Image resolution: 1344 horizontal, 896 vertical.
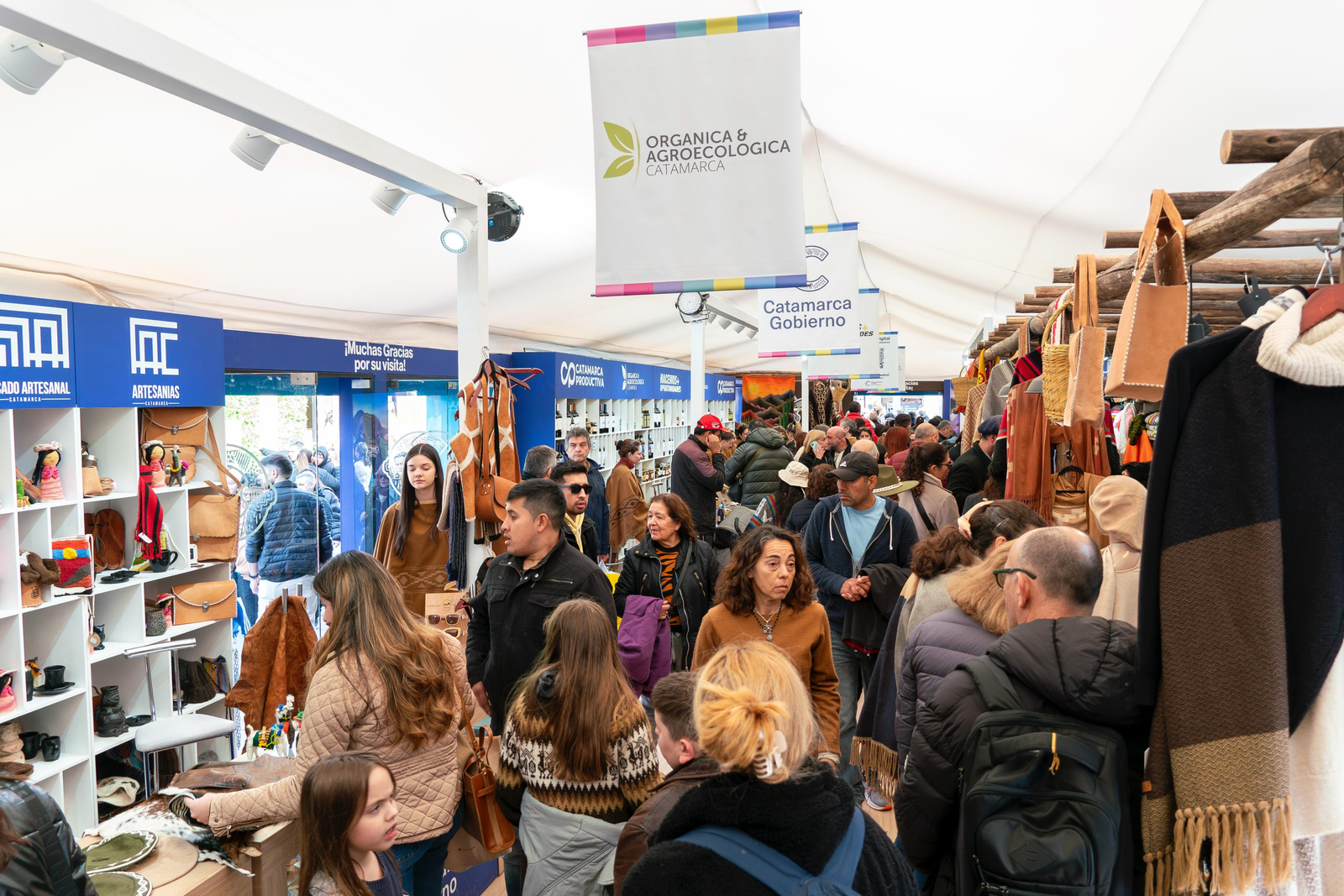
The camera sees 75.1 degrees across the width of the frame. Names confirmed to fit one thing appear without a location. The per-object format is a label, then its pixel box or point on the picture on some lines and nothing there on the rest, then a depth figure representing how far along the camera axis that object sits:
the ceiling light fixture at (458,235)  4.29
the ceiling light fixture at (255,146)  3.70
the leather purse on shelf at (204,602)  4.78
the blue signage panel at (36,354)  3.74
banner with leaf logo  3.39
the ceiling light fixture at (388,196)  4.29
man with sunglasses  5.11
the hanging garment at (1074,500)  3.75
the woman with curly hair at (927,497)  4.97
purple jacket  3.65
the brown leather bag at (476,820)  2.73
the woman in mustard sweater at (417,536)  4.44
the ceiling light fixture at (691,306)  10.34
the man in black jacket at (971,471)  6.00
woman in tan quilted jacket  2.38
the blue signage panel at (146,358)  4.23
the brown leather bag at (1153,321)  2.01
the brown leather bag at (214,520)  4.94
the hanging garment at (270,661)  4.24
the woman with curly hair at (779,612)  3.40
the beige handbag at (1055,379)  2.98
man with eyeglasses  1.69
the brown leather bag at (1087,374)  2.69
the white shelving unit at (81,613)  3.90
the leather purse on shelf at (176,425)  4.77
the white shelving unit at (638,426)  10.72
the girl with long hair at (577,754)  2.35
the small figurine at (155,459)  4.66
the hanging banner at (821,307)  7.82
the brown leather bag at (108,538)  4.55
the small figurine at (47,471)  4.08
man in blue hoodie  4.30
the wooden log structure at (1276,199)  1.49
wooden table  2.39
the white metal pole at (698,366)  11.12
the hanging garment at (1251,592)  1.34
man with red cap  6.93
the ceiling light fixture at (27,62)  2.83
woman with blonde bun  1.35
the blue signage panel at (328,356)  5.39
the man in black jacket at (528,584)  3.20
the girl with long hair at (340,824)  2.03
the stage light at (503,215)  5.10
